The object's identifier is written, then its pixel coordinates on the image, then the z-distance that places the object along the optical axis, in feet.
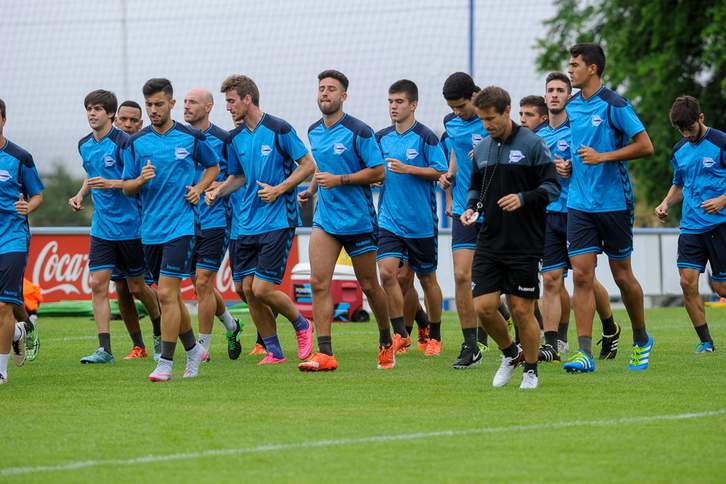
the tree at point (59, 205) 252.83
